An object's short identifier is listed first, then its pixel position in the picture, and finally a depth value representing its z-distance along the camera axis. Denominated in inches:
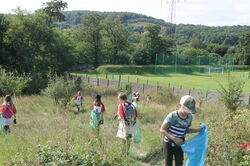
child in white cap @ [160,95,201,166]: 177.6
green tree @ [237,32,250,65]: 3449.8
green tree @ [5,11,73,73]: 1119.6
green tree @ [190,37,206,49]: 4790.8
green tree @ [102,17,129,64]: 3041.3
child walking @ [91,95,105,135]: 358.6
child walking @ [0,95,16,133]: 348.5
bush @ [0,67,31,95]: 714.8
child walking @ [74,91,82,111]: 604.1
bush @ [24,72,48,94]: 1011.2
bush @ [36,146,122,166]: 176.1
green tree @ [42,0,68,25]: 2086.6
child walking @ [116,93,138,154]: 250.2
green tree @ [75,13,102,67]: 2864.2
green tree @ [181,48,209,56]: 3932.1
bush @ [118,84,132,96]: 982.4
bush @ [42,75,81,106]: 610.5
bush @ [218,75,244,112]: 479.5
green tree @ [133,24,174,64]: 3095.7
